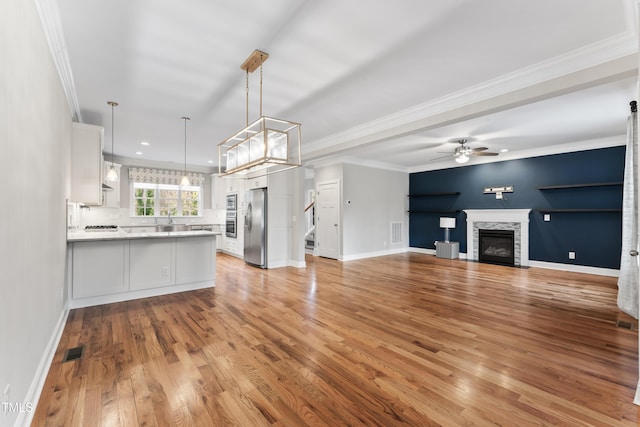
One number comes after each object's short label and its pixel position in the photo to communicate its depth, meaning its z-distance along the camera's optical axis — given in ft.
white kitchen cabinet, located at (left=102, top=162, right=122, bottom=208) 21.16
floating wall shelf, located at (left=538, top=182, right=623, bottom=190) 17.86
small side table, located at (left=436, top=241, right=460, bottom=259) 24.85
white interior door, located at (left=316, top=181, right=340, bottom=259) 24.85
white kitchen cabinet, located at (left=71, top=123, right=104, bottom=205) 12.62
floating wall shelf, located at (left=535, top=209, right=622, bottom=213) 18.10
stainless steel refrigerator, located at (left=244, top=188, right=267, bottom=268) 20.63
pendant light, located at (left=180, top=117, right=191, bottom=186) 14.76
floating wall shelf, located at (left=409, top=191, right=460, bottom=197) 25.69
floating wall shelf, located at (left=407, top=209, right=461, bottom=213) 25.75
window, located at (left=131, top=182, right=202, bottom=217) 25.07
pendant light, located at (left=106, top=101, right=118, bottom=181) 15.21
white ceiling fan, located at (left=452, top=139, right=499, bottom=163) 18.25
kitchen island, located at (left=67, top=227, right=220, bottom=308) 11.91
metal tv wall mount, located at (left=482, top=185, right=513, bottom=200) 22.62
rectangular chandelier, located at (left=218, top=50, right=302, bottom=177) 8.68
